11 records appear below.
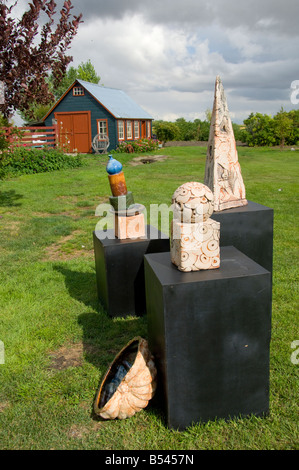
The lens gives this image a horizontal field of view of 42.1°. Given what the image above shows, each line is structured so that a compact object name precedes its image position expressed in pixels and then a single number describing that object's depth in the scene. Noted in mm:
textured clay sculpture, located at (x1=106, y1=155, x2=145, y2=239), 4156
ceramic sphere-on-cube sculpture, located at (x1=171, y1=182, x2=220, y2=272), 2812
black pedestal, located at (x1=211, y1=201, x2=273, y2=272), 4289
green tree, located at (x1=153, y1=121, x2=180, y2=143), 33094
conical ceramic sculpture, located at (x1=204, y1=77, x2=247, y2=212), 4301
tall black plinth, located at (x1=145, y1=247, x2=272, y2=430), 2605
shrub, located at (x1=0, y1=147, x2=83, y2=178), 15141
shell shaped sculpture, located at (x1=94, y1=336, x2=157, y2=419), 2771
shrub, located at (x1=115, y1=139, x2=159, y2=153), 21266
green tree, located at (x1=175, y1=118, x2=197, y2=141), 35906
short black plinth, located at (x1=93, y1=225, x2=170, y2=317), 4301
